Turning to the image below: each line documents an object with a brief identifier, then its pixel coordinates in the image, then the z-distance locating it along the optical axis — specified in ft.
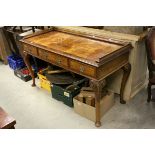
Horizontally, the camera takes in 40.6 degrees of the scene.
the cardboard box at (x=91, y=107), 7.51
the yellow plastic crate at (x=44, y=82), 9.48
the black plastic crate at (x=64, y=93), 8.17
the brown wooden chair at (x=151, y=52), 7.27
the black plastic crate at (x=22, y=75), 10.75
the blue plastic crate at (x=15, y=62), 11.80
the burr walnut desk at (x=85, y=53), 6.42
